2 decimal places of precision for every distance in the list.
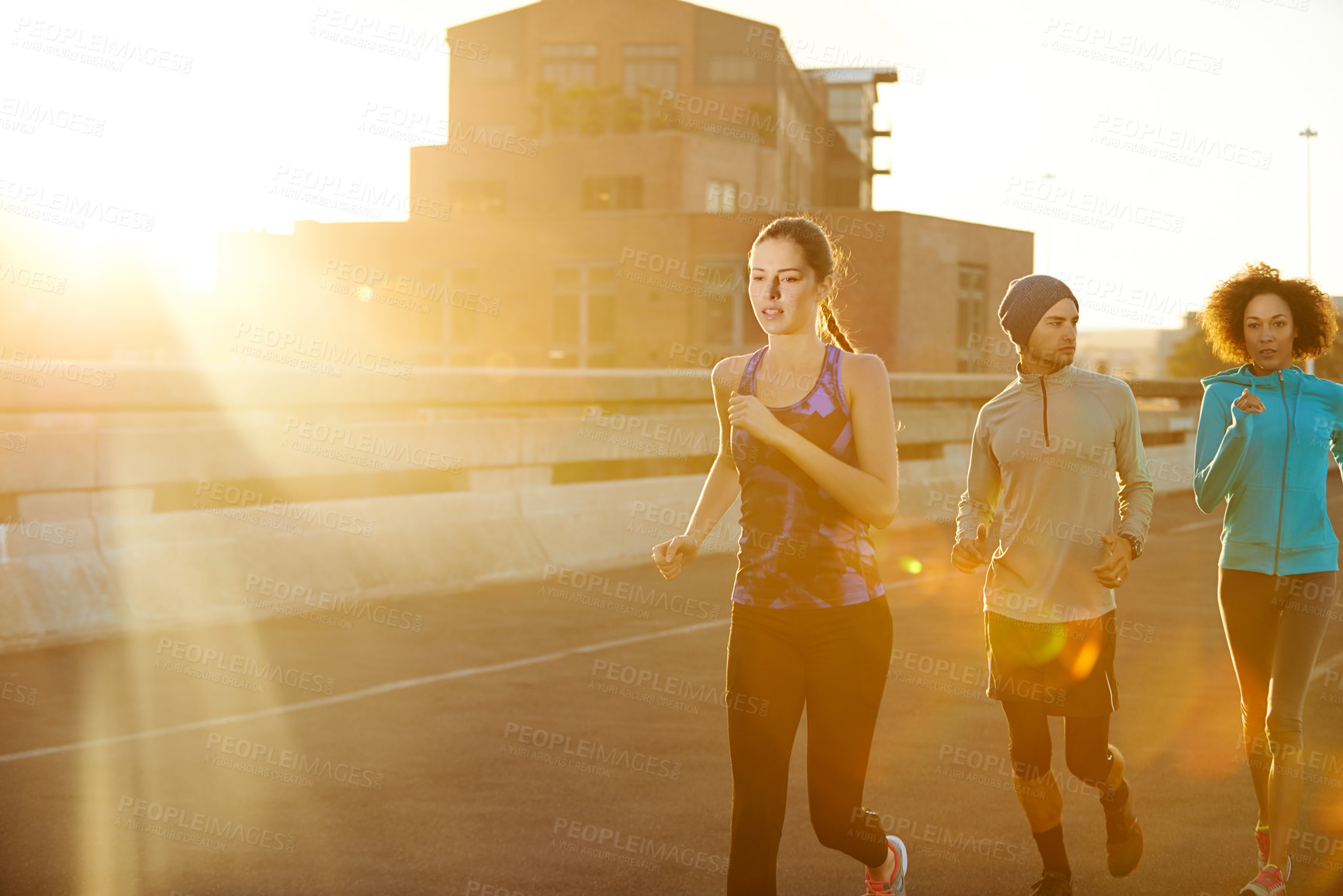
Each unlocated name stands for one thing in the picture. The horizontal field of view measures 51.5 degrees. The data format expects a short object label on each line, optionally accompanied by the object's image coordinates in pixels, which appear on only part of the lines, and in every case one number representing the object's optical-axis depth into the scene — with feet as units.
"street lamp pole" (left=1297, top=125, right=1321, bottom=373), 191.62
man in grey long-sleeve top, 15.14
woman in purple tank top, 13.00
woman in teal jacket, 16.12
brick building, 156.15
